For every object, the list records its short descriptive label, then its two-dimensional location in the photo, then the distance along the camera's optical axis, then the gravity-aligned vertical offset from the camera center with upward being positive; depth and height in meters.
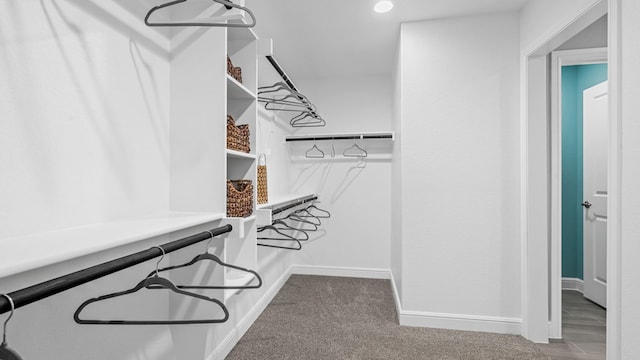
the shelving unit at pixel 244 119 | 1.68 +0.34
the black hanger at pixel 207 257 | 1.15 -0.30
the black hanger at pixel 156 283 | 0.83 -0.31
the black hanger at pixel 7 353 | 0.51 -0.29
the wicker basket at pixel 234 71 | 1.53 +0.57
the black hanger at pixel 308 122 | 3.75 +0.73
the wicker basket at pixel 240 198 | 1.44 -0.09
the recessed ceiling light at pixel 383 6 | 2.20 +1.29
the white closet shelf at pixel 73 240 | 0.57 -0.15
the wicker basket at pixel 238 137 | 1.47 +0.22
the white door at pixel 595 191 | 2.88 -0.11
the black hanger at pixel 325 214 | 3.74 -0.43
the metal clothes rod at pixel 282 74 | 1.93 +0.78
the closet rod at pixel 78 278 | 0.56 -0.22
